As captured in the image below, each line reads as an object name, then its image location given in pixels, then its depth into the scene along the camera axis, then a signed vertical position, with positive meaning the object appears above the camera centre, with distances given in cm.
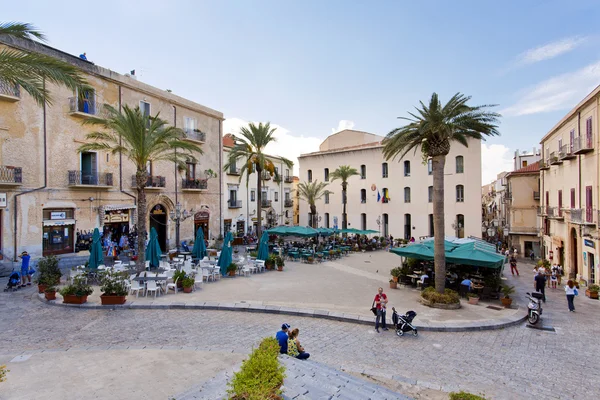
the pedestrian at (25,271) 1511 -287
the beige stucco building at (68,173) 1828 +210
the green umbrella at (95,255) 1612 -233
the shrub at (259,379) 482 -259
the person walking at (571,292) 1309 -346
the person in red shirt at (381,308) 1024 -312
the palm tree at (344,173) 3747 +344
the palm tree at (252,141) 2570 +483
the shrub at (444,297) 1291 -358
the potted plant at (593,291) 1620 -426
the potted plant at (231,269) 1789 -336
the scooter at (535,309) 1114 -351
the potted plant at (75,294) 1203 -309
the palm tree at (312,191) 4047 +159
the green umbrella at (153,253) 1753 -244
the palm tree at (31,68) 800 +342
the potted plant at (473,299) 1373 -386
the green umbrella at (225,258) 1756 -278
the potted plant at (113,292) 1199 -304
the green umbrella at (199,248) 2055 -258
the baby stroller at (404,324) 988 -351
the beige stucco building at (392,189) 3691 +170
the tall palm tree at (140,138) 1630 +331
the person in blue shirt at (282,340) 752 -300
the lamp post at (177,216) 2164 -75
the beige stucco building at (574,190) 1838 +72
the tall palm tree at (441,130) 1391 +301
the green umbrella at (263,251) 2019 -274
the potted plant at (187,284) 1400 -322
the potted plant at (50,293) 1253 -318
